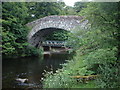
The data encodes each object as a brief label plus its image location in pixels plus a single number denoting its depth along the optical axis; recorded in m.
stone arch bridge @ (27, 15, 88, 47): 11.39
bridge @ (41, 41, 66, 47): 18.16
